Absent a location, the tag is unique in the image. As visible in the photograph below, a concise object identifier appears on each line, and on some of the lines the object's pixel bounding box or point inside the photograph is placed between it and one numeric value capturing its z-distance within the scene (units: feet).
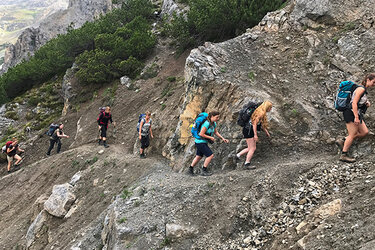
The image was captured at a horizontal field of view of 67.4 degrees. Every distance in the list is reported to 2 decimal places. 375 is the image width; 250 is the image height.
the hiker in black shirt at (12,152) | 57.16
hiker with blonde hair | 25.64
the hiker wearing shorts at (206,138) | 26.54
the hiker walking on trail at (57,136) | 53.93
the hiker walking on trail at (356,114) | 21.02
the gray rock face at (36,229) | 32.99
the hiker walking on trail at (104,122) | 47.14
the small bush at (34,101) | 98.48
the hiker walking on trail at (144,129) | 39.29
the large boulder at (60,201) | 34.45
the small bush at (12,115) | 95.20
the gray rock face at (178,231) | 21.39
